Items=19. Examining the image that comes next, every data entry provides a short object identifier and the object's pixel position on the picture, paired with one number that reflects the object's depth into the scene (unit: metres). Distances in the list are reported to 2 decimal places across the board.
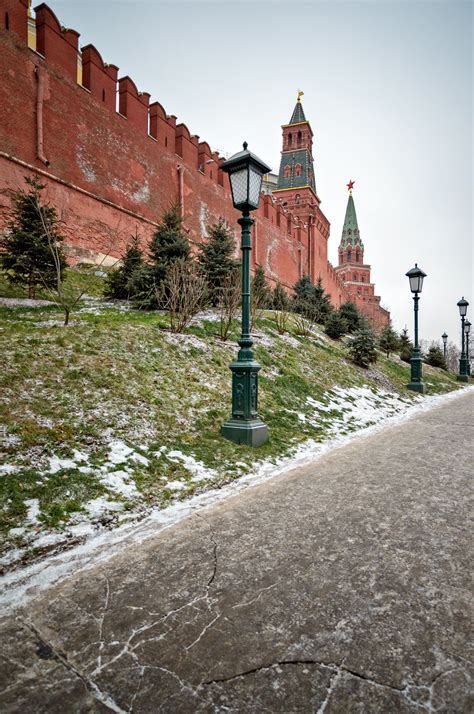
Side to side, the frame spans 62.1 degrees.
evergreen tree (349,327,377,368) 13.59
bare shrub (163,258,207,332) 9.46
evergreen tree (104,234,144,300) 12.84
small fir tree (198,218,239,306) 13.52
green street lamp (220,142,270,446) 5.61
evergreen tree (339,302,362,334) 20.72
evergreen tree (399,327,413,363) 22.03
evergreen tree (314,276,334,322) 20.61
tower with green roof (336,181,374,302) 80.88
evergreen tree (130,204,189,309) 11.89
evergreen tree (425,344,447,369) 24.28
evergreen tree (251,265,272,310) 12.65
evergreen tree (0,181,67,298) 10.54
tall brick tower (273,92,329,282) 41.56
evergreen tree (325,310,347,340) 17.38
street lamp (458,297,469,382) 19.44
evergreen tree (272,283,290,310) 16.99
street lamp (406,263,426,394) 13.44
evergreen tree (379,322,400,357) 20.31
